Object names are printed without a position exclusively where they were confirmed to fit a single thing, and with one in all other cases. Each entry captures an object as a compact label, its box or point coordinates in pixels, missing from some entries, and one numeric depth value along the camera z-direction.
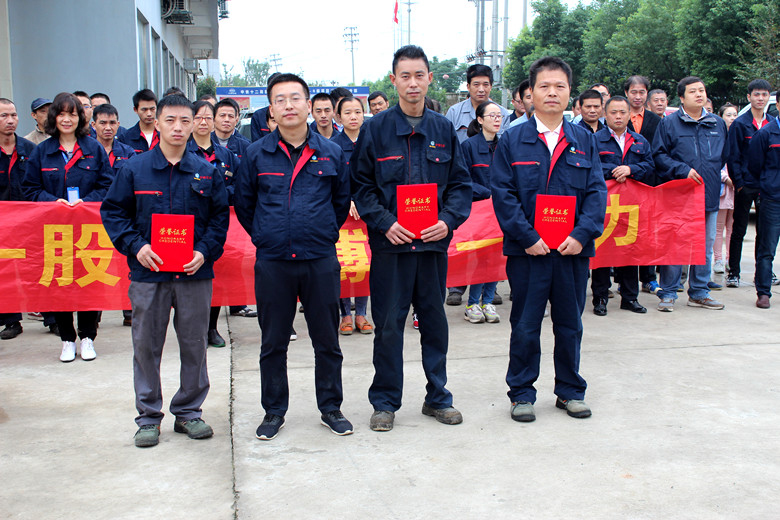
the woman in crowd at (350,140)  6.48
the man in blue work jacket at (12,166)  6.26
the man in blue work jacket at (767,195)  7.27
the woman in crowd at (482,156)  6.53
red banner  5.96
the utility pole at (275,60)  110.94
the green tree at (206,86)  49.00
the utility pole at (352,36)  87.56
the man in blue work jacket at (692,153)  7.16
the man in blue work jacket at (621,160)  6.96
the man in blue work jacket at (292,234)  4.00
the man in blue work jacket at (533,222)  4.34
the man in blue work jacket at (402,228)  4.14
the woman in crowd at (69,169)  5.75
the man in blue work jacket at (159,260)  4.04
